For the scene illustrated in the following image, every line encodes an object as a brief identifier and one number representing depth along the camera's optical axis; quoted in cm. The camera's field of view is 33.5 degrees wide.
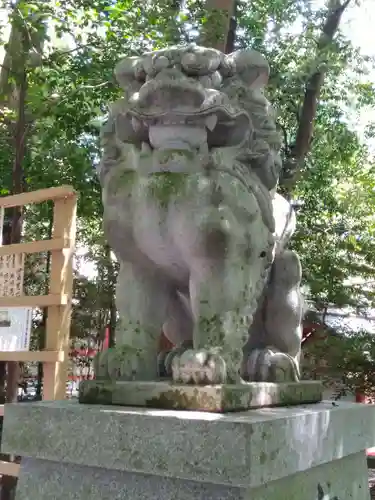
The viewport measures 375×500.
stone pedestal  159
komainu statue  204
